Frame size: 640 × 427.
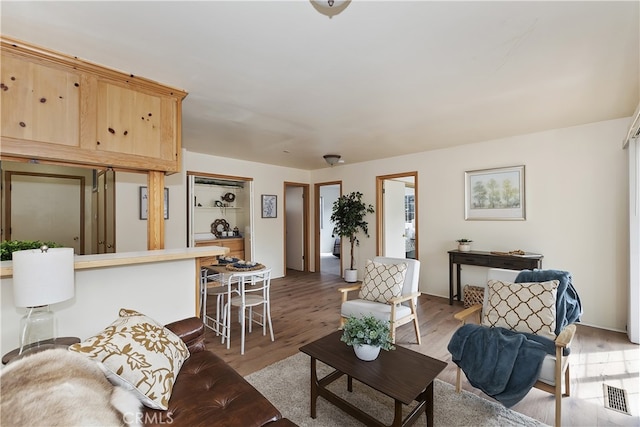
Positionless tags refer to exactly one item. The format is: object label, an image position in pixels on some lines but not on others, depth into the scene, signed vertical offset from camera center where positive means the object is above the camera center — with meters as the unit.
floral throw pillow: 1.26 -0.68
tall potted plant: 5.73 -0.08
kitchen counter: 1.79 -0.31
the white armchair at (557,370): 1.71 -0.98
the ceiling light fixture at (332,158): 4.86 +0.96
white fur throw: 0.77 -0.54
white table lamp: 1.50 -0.38
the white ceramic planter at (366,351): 1.79 -0.87
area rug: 1.85 -1.35
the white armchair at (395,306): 2.72 -0.93
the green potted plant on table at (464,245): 4.21 -0.47
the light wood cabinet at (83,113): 1.76 +0.72
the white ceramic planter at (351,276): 5.73 -1.25
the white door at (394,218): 5.77 -0.10
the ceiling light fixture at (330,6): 1.30 +1.07
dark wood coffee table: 1.52 -0.94
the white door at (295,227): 6.93 -0.32
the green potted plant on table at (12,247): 1.88 -0.22
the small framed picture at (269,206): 5.93 +0.18
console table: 3.59 -0.64
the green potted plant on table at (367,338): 1.78 -0.78
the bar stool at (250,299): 2.86 -0.92
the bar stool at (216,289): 3.05 -0.93
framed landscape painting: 3.97 +0.28
